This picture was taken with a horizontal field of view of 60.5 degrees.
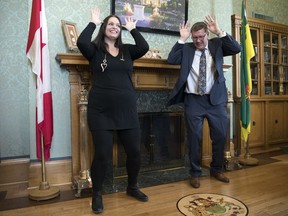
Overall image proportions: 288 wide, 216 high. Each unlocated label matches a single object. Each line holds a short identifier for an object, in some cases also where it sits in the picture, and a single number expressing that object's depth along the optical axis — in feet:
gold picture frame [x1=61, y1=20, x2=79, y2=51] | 6.92
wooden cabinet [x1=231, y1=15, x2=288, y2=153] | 10.47
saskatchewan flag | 8.93
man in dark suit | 7.08
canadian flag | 6.20
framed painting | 7.88
